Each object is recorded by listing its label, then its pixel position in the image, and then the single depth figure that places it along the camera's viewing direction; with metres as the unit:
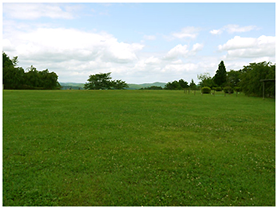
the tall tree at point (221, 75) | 73.19
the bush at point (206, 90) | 43.46
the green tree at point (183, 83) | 87.62
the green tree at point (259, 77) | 26.78
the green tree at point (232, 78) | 68.16
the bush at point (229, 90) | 40.16
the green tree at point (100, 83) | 80.19
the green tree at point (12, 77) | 59.84
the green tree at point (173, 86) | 86.91
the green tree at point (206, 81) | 77.09
